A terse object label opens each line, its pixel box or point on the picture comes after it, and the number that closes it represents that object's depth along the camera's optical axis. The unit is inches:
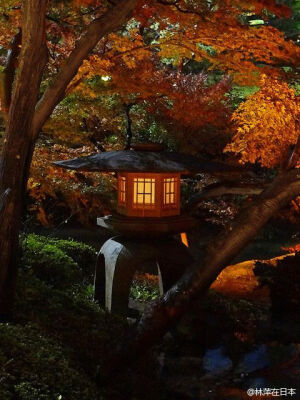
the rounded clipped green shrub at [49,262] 444.8
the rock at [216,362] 347.2
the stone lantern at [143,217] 395.2
